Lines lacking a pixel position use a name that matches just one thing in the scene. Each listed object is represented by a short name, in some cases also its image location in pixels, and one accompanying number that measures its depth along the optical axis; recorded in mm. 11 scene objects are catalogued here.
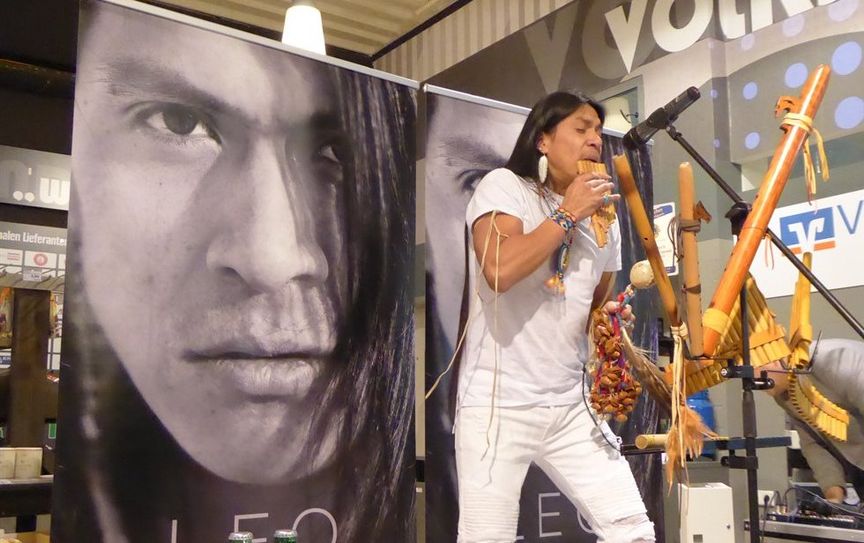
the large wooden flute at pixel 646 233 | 2078
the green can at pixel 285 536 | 1972
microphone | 2023
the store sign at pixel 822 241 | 3314
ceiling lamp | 3486
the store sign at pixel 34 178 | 4992
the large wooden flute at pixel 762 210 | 1953
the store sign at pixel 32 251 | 4988
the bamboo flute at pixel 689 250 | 2020
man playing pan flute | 1998
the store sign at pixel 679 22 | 3662
